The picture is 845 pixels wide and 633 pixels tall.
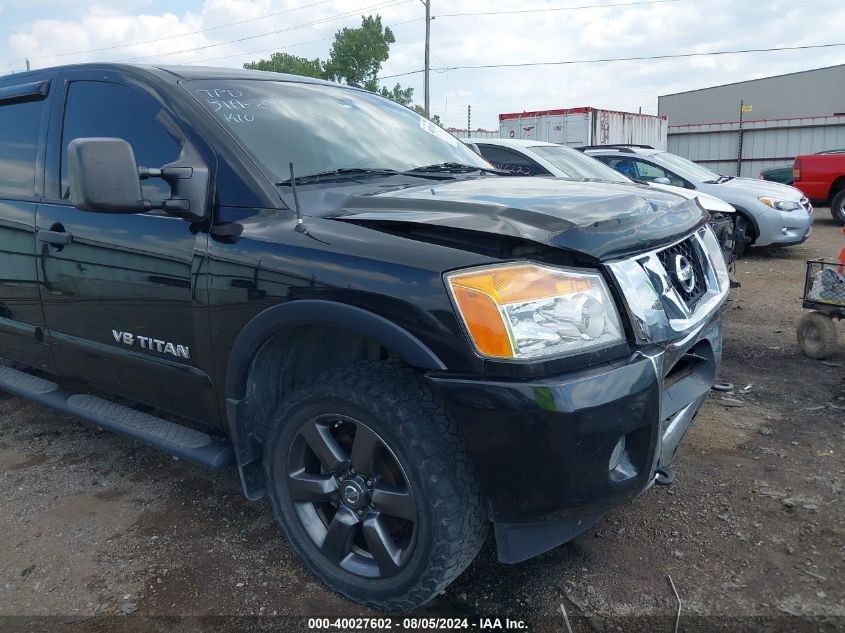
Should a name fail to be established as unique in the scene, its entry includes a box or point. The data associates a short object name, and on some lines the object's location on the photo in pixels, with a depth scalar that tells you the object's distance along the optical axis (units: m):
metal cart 4.70
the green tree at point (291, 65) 40.67
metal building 22.19
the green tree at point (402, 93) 38.13
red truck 12.98
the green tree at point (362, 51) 37.47
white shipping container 16.39
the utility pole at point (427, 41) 29.39
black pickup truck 1.90
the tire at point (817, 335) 4.80
